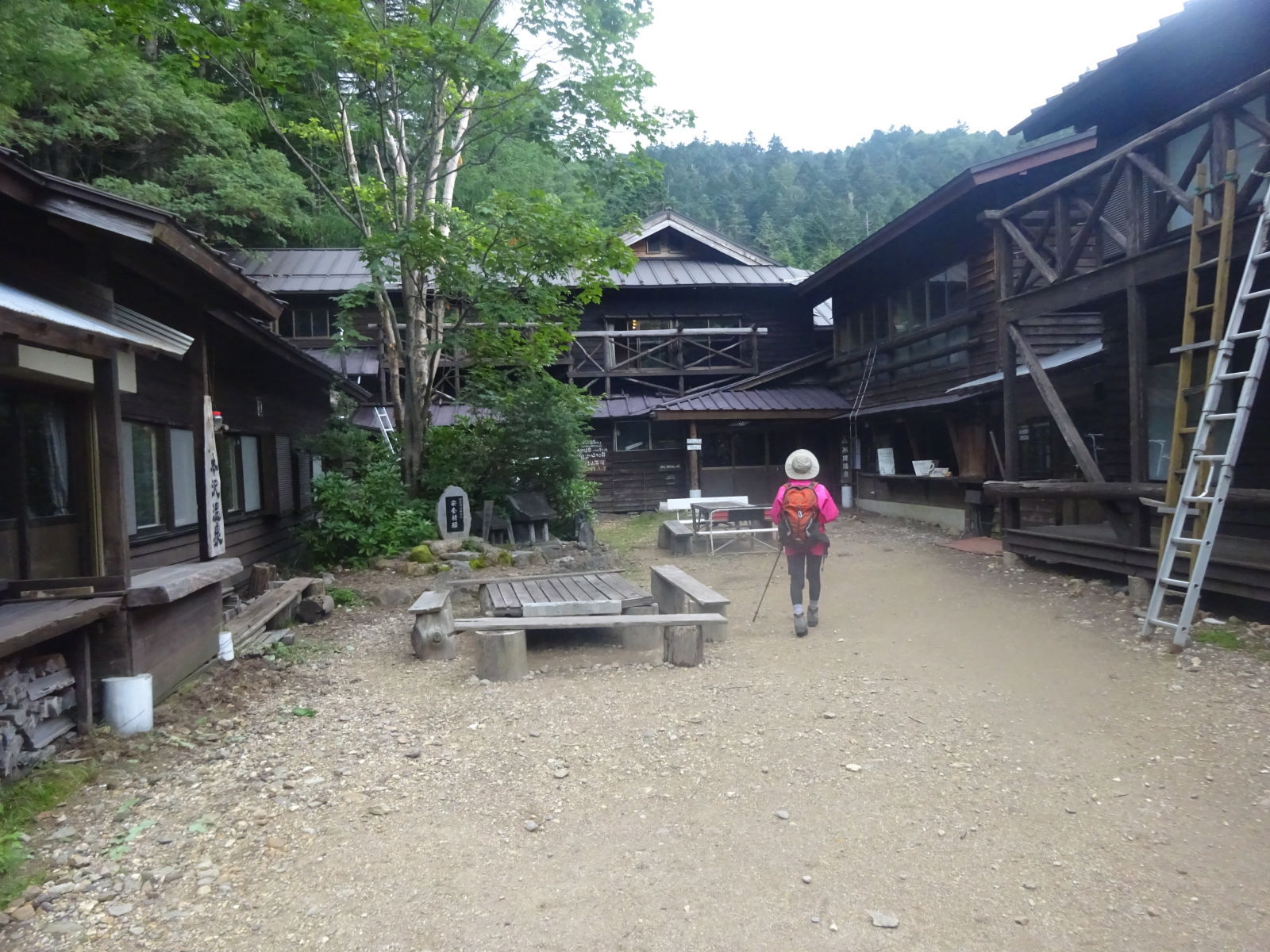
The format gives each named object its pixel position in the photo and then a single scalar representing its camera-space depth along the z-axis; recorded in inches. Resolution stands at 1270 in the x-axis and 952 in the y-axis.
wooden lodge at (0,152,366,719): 178.4
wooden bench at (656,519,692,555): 510.9
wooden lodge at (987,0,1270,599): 264.8
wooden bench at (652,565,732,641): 270.2
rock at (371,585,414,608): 364.5
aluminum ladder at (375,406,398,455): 663.9
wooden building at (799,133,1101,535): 525.7
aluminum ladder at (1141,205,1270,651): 226.7
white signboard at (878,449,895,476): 679.7
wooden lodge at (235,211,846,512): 797.9
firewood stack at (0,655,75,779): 148.1
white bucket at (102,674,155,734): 179.3
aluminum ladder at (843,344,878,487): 713.0
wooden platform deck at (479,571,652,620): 267.9
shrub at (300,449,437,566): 443.2
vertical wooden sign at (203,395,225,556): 309.3
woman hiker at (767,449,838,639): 277.0
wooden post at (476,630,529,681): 232.7
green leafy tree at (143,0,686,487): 415.2
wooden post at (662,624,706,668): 239.1
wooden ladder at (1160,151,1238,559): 246.7
